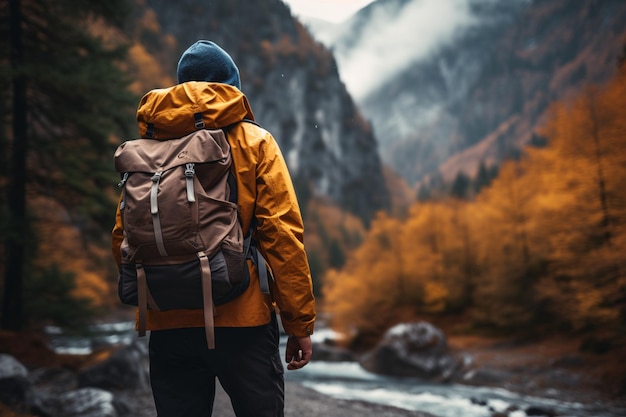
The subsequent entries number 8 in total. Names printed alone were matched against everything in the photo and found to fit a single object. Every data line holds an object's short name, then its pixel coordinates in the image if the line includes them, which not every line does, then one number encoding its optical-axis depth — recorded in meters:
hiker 1.85
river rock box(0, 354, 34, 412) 4.57
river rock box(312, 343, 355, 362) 22.12
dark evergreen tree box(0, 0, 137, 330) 8.91
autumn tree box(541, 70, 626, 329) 14.29
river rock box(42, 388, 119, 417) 4.79
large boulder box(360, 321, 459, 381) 16.48
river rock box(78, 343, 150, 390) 6.84
